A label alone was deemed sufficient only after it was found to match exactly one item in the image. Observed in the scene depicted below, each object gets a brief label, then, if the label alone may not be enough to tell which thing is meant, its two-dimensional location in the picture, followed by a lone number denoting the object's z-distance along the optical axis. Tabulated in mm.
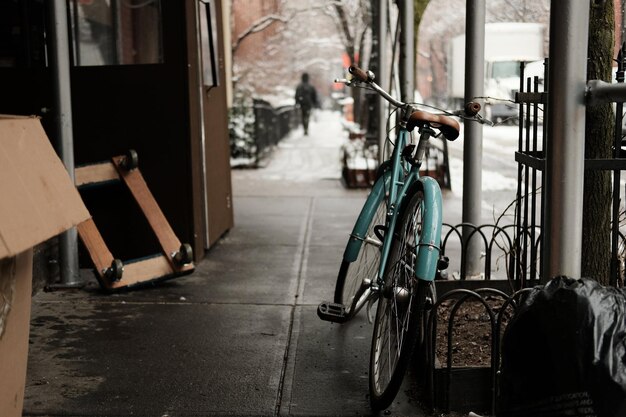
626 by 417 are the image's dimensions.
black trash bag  2064
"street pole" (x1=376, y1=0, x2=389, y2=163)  11459
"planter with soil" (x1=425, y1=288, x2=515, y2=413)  3555
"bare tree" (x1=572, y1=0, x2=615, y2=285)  4059
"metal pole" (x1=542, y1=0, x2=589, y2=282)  2797
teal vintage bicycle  3480
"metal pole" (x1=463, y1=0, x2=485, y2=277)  5664
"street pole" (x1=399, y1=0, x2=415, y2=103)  7934
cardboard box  2367
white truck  6900
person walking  27953
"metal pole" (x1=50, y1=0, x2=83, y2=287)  5770
